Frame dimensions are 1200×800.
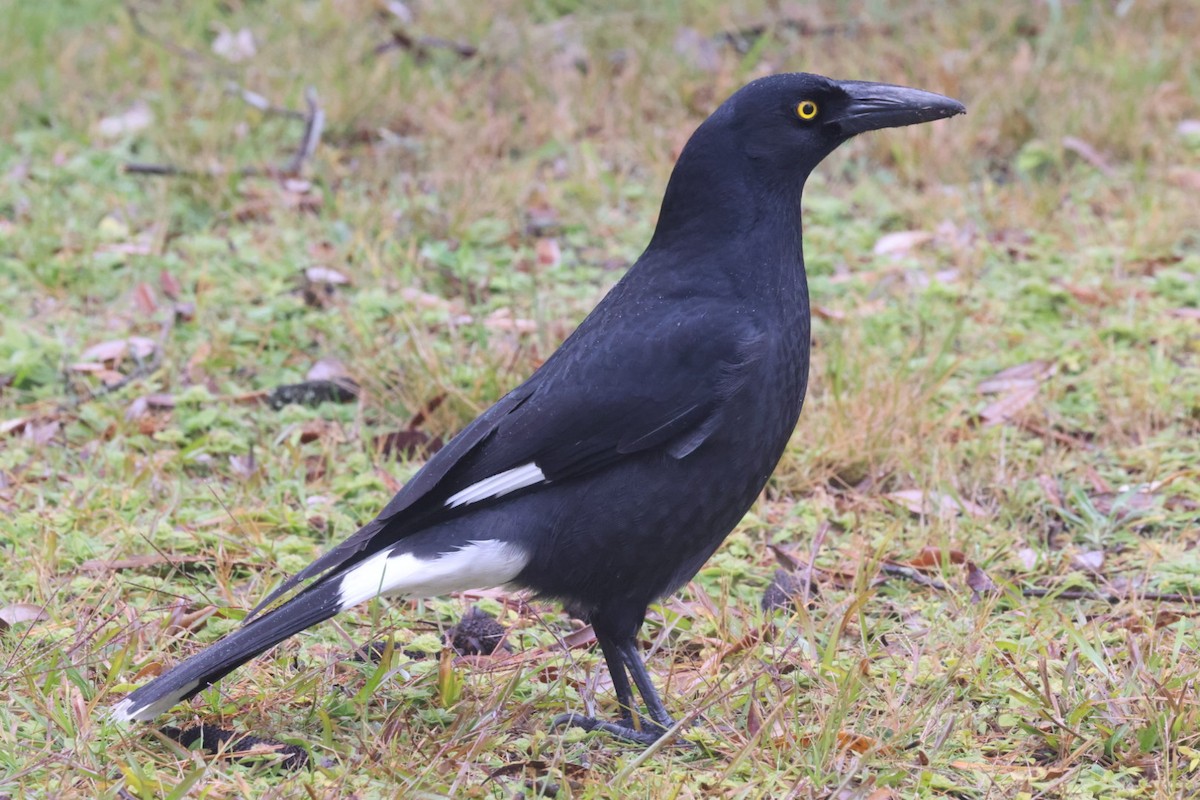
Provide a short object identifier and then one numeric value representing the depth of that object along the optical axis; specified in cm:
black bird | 502
